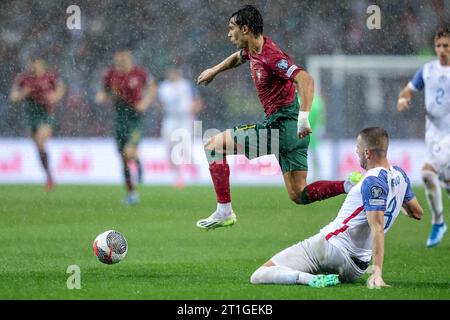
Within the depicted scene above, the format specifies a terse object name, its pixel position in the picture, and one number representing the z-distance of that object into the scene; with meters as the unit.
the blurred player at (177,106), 17.62
